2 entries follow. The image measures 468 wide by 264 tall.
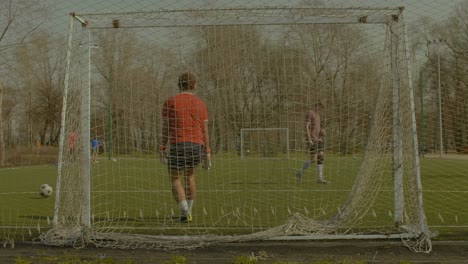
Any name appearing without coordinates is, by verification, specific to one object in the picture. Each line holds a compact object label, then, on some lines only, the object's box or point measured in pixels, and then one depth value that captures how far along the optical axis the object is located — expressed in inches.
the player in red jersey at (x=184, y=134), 263.6
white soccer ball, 392.5
